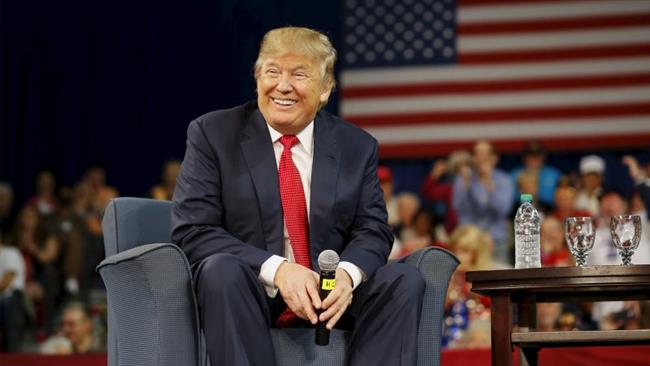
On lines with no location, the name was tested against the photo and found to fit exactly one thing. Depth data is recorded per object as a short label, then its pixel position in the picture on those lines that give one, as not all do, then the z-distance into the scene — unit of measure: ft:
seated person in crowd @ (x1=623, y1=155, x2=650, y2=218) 35.38
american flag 54.28
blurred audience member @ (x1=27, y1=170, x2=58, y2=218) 44.25
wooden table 18.55
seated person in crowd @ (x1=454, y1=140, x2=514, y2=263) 42.26
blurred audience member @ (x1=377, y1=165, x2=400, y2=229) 41.87
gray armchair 17.33
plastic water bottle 20.43
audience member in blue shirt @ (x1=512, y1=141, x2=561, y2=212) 41.96
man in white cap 40.38
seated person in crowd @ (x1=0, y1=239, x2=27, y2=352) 41.03
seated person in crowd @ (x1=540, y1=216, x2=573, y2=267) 36.33
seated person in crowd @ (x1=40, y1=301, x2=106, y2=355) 38.45
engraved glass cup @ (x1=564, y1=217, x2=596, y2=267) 19.93
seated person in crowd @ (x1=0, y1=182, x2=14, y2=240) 43.54
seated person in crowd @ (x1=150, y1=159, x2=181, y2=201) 42.39
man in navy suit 17.19
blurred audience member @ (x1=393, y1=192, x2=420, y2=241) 41.23
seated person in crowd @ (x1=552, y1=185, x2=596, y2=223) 39.21
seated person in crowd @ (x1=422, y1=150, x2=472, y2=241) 43.15
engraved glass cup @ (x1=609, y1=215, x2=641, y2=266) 19.69
